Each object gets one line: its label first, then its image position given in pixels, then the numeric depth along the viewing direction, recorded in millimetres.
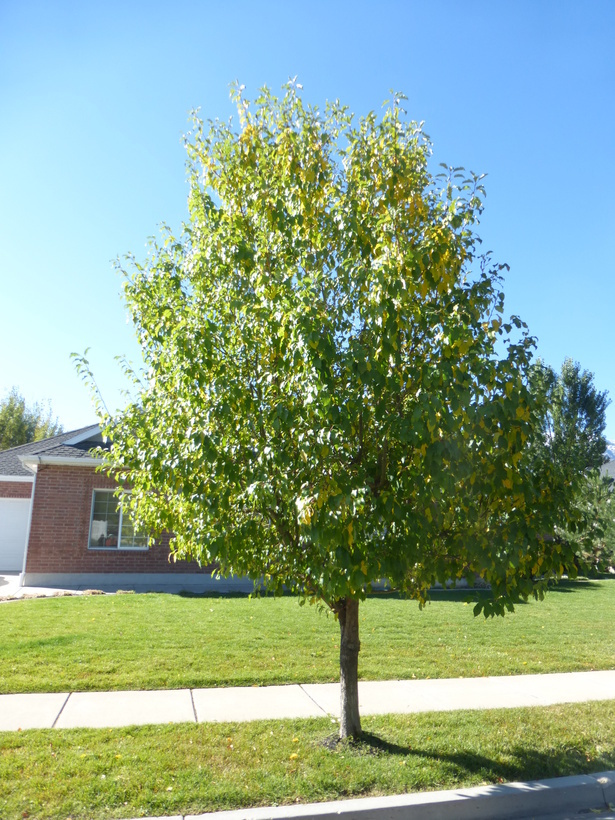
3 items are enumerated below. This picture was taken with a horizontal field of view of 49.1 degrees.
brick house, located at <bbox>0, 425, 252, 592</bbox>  16219
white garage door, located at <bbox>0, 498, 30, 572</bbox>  21766
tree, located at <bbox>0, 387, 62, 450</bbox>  44312
